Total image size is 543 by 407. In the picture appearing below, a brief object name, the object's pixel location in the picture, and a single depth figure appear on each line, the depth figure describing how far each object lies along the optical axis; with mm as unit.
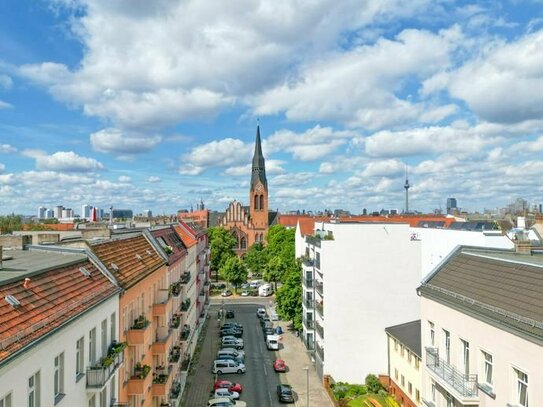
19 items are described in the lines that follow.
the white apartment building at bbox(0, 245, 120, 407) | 12469
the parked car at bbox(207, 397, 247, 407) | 37500
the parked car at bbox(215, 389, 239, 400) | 39938
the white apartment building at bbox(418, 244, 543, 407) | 17875
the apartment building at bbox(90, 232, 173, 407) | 23516
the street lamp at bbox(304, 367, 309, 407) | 39881
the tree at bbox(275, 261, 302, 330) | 57094
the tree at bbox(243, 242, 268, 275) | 100625
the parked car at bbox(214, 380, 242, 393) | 41891
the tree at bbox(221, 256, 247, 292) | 86562
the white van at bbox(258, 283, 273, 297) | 89062
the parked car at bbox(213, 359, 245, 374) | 47281
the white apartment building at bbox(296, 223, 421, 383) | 42562
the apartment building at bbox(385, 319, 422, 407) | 34875
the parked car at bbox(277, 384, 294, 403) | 39906
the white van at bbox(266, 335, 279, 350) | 55062
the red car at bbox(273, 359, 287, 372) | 47659
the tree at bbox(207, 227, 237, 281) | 98000
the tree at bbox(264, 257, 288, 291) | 77562
